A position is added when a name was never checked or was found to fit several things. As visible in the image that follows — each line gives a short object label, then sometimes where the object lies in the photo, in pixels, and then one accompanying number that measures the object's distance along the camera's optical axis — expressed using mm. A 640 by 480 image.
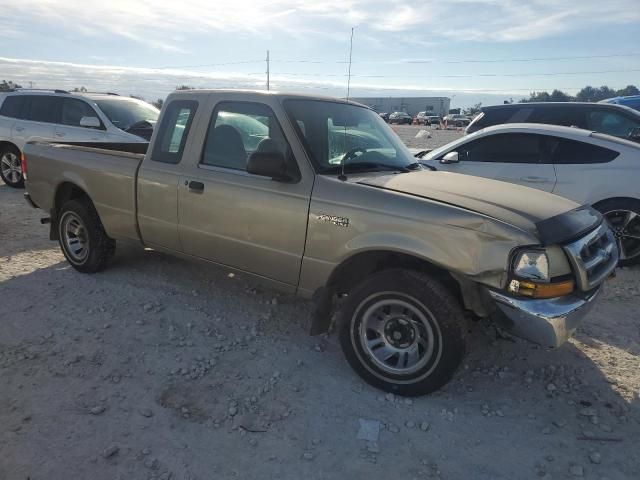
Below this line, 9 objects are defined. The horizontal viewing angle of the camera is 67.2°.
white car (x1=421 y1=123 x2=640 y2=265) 5621
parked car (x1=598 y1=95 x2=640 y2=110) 13766
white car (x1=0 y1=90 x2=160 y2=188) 8930
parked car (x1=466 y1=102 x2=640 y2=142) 7238
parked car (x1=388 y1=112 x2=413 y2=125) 62188
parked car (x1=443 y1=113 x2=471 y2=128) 54594
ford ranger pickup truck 2801
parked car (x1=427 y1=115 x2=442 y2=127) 56250
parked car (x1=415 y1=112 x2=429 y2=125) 58375
